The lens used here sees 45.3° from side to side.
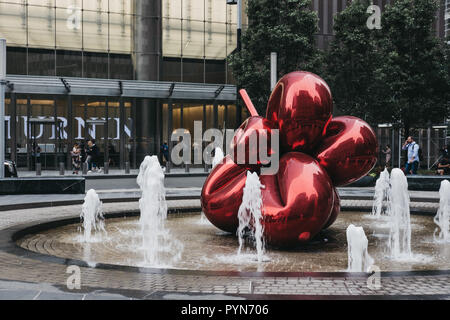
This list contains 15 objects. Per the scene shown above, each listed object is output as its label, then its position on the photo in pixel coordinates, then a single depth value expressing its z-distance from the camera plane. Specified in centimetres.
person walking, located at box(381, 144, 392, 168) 2838
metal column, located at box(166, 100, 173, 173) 3456
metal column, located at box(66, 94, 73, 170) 3192
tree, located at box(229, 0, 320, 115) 2827
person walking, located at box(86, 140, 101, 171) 2868
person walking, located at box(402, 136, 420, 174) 2216
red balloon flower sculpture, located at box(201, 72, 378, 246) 788
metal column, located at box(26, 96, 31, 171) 3094
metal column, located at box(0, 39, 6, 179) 1647
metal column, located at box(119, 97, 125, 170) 3328
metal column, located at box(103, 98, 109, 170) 3297
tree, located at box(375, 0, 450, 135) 2886
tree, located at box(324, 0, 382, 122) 2791
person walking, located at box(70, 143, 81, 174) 2905
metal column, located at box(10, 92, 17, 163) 3041
